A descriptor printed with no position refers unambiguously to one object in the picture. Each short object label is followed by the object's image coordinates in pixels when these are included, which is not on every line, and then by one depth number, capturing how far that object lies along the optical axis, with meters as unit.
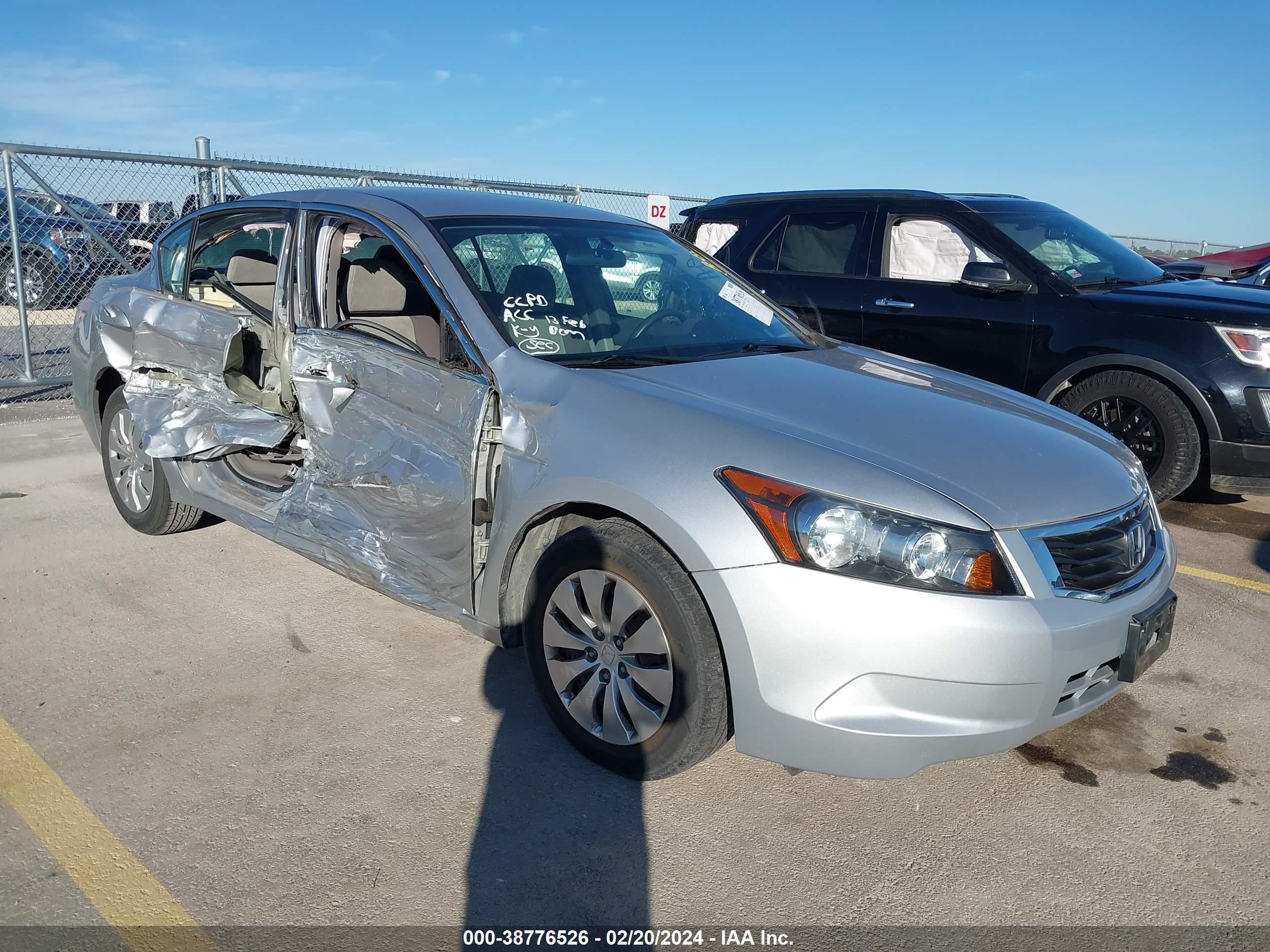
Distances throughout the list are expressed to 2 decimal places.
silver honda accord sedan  2.41
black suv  5.31
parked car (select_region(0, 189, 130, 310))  8.70
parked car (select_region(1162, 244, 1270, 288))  8.81
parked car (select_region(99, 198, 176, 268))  9.20
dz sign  12.20
